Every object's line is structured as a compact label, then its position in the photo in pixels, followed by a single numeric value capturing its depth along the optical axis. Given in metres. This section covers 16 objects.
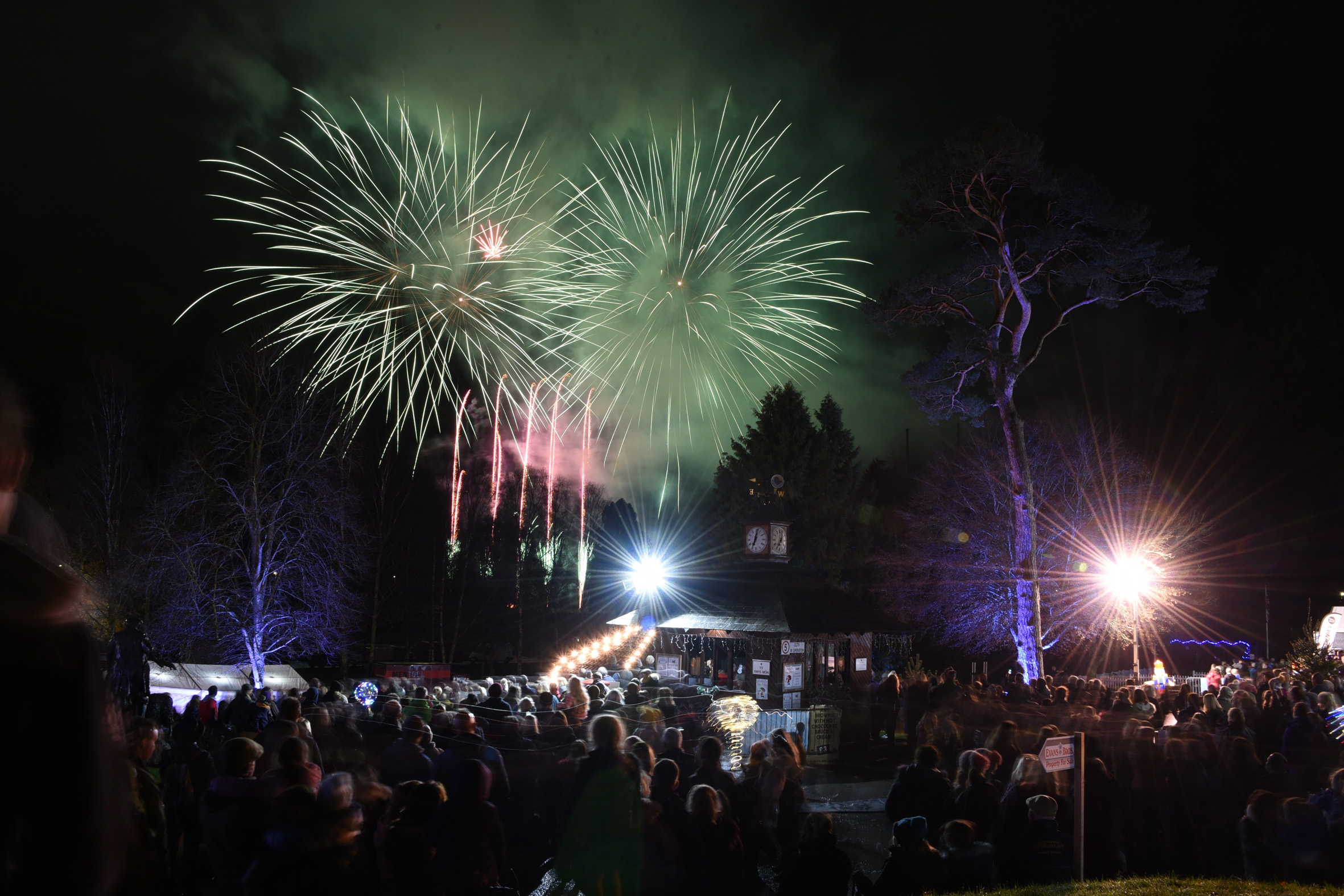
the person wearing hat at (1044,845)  7.09
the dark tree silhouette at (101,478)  31.64
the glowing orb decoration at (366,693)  17.03
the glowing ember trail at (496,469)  31.09
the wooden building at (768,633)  22.77
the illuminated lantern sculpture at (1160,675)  22.89
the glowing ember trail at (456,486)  34.25
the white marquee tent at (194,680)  20.11
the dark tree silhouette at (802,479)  51.53
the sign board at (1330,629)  24.91
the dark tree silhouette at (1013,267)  23.77
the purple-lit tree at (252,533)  26.86
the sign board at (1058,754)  6.85
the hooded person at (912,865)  5.97
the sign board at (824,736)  17.48
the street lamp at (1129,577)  23.86
